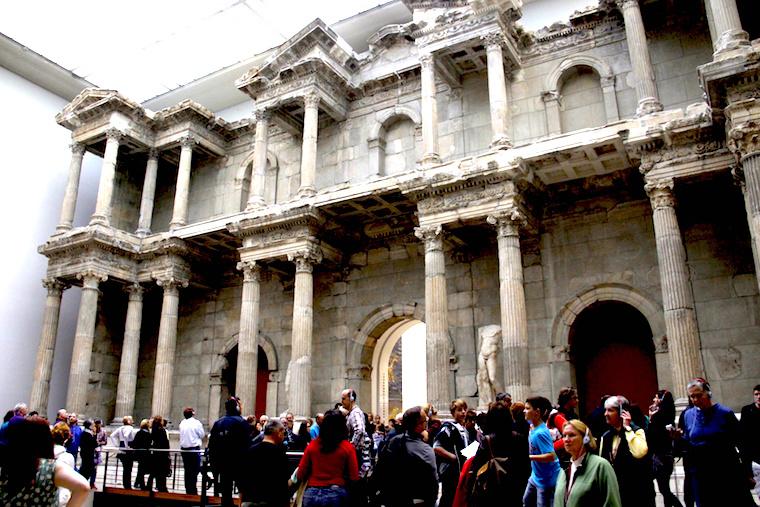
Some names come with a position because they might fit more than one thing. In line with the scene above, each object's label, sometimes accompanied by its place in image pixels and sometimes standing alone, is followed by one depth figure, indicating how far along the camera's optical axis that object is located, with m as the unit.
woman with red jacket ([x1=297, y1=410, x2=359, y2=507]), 5.25
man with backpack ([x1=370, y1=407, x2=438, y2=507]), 5.22
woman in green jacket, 4.12
